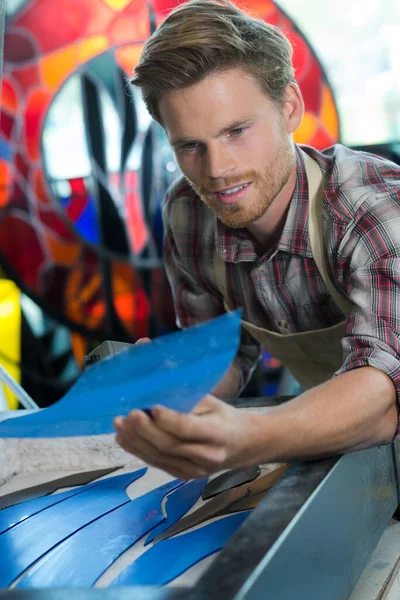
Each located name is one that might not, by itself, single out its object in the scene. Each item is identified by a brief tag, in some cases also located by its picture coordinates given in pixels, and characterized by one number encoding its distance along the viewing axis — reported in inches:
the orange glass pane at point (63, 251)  106.7
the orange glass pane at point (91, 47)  104.4
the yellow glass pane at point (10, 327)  107.0
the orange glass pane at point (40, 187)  106.4
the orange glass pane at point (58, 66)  105.0
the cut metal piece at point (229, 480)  33.3
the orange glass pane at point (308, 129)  98.9
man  31.5
